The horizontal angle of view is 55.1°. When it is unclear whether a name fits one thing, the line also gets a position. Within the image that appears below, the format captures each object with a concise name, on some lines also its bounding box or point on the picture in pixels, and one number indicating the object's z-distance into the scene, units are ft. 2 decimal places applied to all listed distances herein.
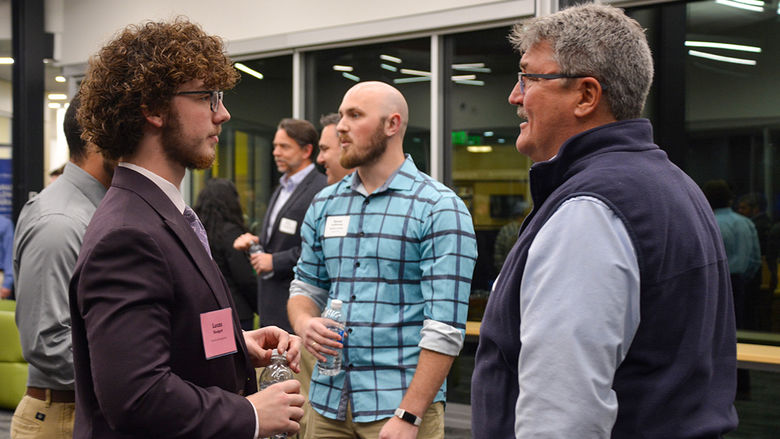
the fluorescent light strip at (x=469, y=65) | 18.46
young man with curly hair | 4.45
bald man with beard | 8.14
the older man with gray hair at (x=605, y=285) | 4.26
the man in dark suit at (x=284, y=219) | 14.40
